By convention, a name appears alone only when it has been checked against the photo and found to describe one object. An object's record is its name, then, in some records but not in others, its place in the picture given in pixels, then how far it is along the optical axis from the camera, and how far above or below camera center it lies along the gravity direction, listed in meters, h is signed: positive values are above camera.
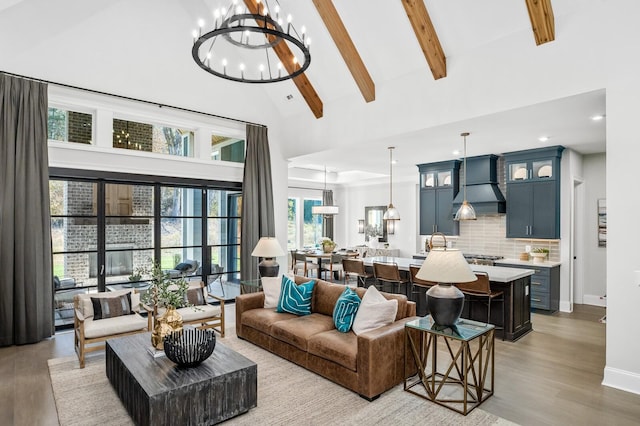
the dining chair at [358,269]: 6.09 -0.91
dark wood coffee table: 2.69 -1.32
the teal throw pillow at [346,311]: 3.79 -0.99
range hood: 7.18 +0.51
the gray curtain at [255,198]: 6.91 +0.27
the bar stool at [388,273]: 5.55 -0.90
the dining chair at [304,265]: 8.91 -1.30
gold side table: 3.10 -1.41
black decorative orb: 3.02 -1.08
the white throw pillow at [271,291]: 4.85 -1.00
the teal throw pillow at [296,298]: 4.50 -1.02
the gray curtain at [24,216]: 4.65 -0.04
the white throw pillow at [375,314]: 3.59 -0.97
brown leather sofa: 3.22 -1.25
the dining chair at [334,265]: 8.77 -1.27
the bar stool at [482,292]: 4.59 -0.99
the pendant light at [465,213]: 5.69 +0.00
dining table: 8.59 -0.99
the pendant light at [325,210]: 10.12 +0.08
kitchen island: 4.82 -1.21
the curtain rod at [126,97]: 4.87 +1.73
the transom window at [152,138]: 5.80 +1.21
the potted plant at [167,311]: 3.36 -0.89
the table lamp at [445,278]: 3.14 -0.54
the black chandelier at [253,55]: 5.35 +2.64
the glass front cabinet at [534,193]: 6.43 +0.36
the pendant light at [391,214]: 6.91 -0.02
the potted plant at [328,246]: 8.76 -0.77
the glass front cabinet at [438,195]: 7.95 +0.38
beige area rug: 2.92 -1.59
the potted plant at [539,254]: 6.59 -0.71
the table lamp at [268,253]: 5.79 -0.62
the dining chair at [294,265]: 9.00 -1.29
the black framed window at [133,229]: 5.32 -0.26
